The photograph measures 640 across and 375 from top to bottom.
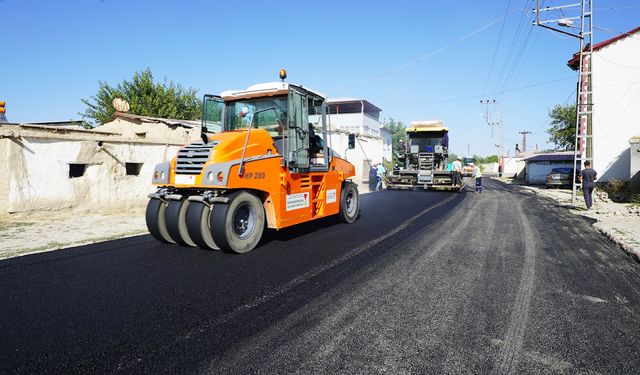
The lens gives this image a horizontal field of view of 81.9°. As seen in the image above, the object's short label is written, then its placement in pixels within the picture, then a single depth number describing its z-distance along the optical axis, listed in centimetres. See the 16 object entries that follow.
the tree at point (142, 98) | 2953
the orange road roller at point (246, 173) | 540
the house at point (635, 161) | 1549
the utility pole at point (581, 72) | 1361
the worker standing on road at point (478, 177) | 1835
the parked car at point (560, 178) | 2294
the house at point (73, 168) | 858
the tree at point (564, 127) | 3425
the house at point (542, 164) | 3394
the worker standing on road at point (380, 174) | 1858
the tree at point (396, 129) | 6514
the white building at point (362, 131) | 2812
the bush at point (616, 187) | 1614
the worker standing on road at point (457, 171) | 1764
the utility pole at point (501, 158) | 4778
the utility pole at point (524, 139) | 8199
